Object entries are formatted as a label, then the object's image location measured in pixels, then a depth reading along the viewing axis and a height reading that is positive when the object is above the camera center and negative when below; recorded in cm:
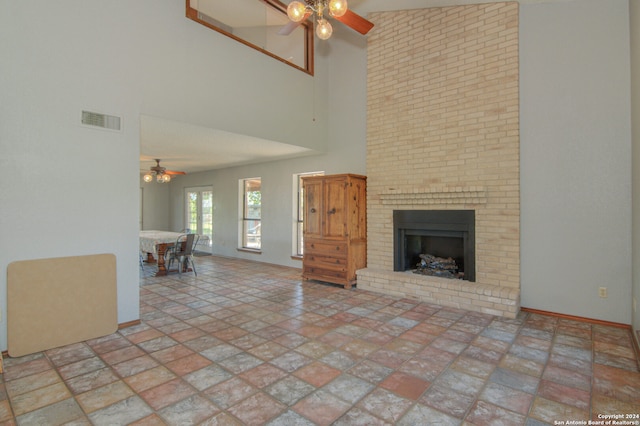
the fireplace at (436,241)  455 -44
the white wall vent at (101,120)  330 +97
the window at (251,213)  815 +1
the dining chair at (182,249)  614 -68
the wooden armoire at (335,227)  530 -23
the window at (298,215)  699 -4
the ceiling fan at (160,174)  685 +88
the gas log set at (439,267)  484 -83
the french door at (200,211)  945 +8
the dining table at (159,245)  619 -60
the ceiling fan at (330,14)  289 +187
